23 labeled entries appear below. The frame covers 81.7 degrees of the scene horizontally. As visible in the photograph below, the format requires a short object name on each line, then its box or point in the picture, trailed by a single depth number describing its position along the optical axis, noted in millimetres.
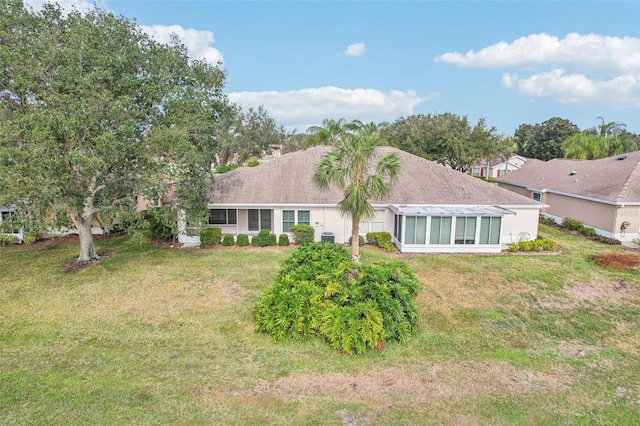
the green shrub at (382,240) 19888
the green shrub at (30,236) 14125
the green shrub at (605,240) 21005
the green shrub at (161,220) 16094
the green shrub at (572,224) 23812
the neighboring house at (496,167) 58475
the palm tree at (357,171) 13977
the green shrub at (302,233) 20312
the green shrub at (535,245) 19516
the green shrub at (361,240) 20547
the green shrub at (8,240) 20627
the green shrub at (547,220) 26759
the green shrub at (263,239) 20000
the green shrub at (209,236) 20078
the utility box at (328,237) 20297
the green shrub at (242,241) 20159
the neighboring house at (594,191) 21266
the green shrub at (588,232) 22708
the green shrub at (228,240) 20078
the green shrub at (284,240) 20234
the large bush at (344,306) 9891
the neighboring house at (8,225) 13711
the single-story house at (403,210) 19391
